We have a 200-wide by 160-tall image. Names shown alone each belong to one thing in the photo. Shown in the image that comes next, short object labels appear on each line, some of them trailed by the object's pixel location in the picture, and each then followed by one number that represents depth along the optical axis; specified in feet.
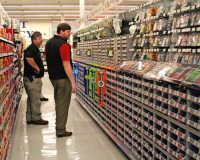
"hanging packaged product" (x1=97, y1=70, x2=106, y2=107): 16.71
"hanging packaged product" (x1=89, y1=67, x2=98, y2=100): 18.52
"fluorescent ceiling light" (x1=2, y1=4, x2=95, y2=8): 56.24
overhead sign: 17.13
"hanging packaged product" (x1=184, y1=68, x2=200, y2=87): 7.69
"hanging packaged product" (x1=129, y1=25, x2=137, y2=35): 14.42
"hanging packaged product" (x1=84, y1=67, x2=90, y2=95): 20.74
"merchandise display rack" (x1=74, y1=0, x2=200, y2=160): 8.31
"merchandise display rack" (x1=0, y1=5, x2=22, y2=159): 11.24
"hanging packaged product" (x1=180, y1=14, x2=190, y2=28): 10.41
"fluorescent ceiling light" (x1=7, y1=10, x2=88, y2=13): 63.27
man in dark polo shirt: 19.34
